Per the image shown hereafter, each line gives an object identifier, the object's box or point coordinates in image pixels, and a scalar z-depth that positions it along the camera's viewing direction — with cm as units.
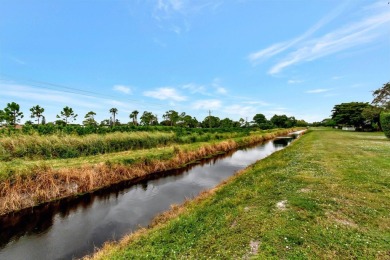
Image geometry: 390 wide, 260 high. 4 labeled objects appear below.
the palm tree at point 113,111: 10319
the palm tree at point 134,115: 10069
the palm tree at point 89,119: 9032
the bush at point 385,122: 2663
